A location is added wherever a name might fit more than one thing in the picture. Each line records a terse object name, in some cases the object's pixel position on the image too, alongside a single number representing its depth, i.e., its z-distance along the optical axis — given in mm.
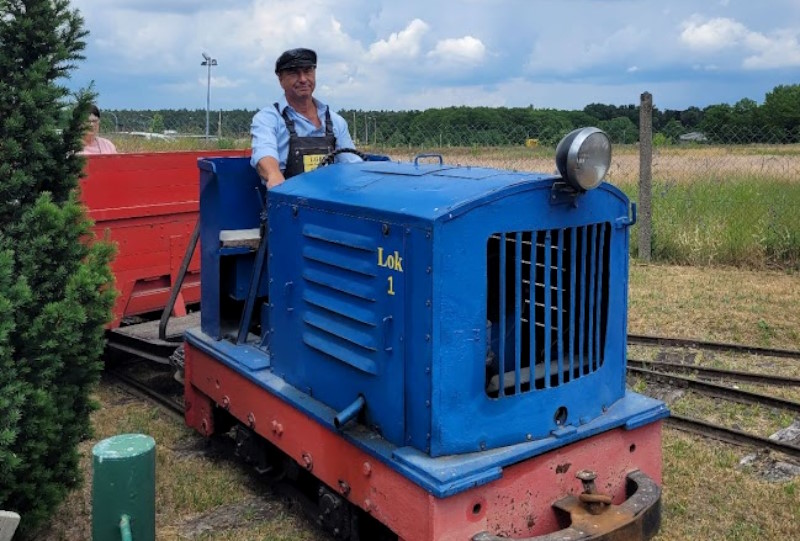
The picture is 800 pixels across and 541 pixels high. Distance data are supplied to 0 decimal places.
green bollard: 2998
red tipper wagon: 6445
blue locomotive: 3129
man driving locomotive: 4695
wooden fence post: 10734
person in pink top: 7410
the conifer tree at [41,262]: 3354
